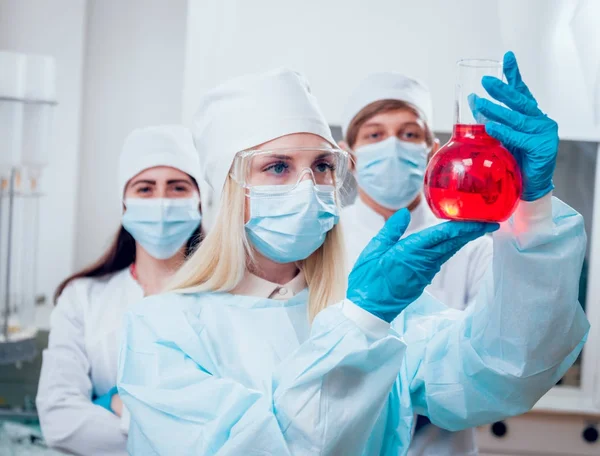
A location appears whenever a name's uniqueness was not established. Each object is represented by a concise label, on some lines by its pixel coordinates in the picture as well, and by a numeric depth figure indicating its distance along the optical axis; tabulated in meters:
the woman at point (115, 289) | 2.09
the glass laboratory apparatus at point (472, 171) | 1.05
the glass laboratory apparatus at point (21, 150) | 2.57
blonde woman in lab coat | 1.16
